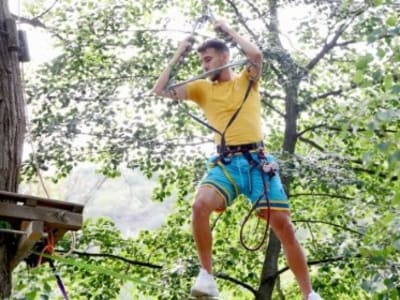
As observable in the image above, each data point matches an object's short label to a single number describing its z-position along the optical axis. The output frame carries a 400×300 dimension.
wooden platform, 6.36
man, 6.50
